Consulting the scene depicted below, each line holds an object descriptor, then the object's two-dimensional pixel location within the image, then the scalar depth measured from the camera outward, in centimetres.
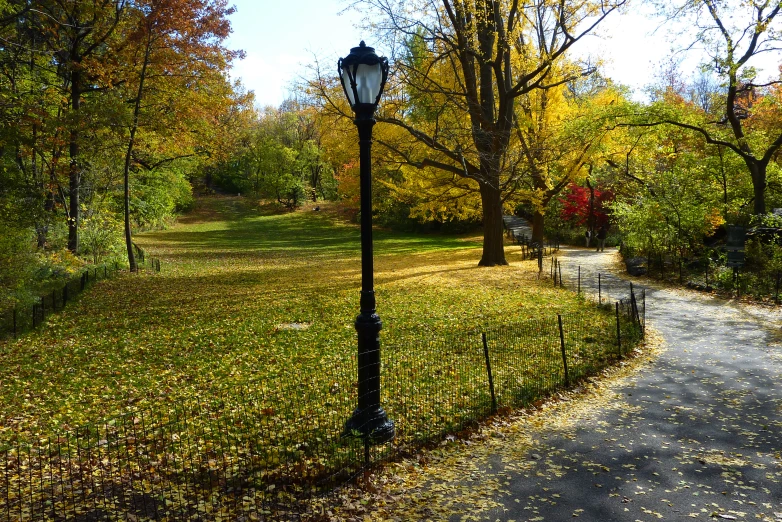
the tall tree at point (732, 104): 1855
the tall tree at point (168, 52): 2036
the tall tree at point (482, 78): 1920
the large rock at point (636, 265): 2077
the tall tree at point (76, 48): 1881
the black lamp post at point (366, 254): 575
